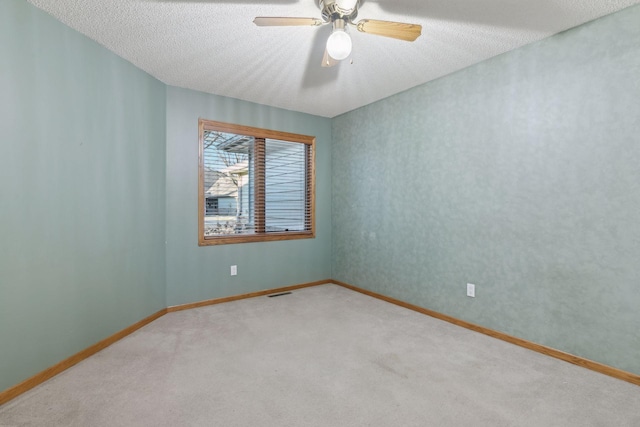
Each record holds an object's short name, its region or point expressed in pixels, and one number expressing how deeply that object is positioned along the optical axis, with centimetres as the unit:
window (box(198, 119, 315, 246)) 373
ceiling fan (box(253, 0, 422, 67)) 178
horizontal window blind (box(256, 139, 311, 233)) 427
